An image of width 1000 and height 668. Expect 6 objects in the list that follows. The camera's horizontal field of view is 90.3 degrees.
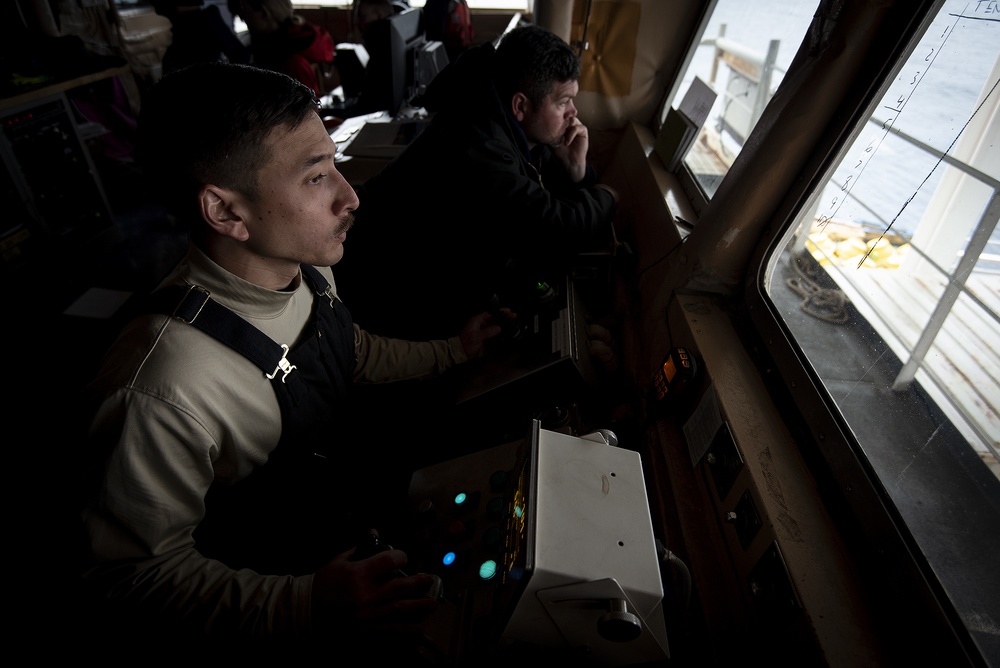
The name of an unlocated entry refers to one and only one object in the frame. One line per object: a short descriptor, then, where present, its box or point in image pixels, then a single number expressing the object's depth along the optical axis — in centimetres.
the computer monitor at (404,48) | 301
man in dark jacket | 174
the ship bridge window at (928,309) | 78
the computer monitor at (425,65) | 354
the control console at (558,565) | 71
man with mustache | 88
